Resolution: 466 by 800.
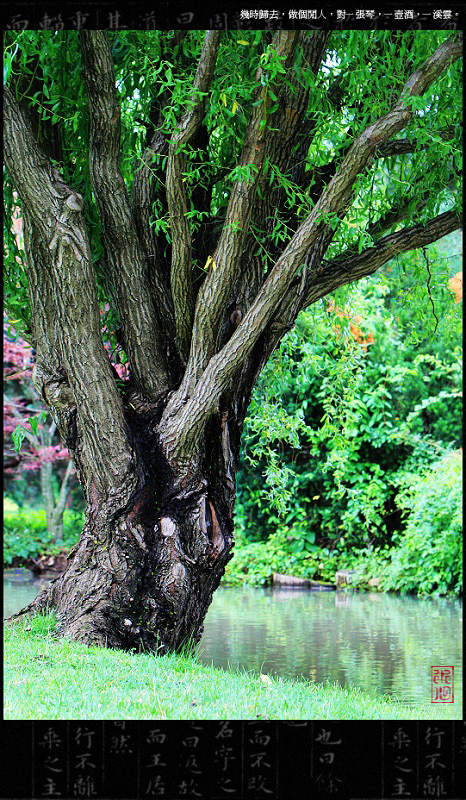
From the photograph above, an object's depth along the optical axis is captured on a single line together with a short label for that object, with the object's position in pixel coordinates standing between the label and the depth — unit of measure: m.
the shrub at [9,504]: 18.73
